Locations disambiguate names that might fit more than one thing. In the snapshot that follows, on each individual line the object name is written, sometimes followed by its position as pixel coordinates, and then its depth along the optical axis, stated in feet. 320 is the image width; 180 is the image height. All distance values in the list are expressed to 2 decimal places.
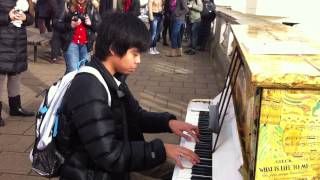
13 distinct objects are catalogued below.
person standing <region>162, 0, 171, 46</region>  27.79
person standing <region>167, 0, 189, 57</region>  26.18
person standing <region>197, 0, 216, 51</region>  27.56
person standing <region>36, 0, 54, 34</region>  28.67
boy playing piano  4.72
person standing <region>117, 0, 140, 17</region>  24.81
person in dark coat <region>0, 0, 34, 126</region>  11.54
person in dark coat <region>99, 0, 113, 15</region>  29.96
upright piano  3.73
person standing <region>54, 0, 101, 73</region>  13.59
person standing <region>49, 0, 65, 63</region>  21.66
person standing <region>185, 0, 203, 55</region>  27.40
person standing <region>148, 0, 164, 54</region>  26.90
